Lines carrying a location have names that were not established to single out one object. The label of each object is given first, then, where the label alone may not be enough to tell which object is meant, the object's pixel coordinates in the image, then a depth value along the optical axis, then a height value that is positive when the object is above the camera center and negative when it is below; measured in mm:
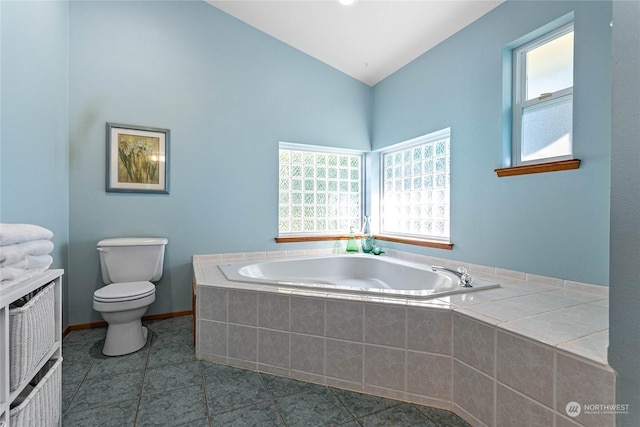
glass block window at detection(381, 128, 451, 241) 2620 +241
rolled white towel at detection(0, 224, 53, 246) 927 -79
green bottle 3164 -346
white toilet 1891 -532
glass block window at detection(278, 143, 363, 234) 3086 +238
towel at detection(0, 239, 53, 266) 926 -137
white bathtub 1951 -510
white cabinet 841 -509
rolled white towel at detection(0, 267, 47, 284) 919 -217
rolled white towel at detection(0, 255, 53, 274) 968 -187
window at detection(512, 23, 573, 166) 1741 +707
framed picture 2377 +427
